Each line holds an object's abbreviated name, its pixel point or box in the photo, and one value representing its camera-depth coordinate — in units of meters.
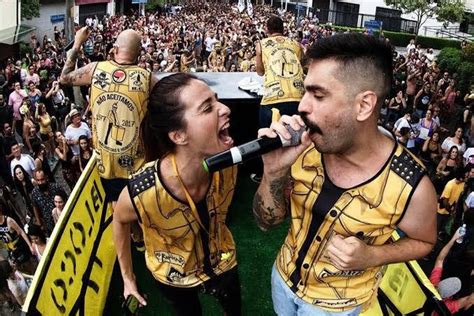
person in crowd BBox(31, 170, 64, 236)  5.25
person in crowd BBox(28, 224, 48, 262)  4.48
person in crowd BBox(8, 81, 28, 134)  8.96
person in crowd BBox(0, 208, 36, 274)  4.71
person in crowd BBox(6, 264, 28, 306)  3.93
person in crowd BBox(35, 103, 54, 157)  8.35
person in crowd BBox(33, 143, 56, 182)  6.19
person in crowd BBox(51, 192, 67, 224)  5.03
